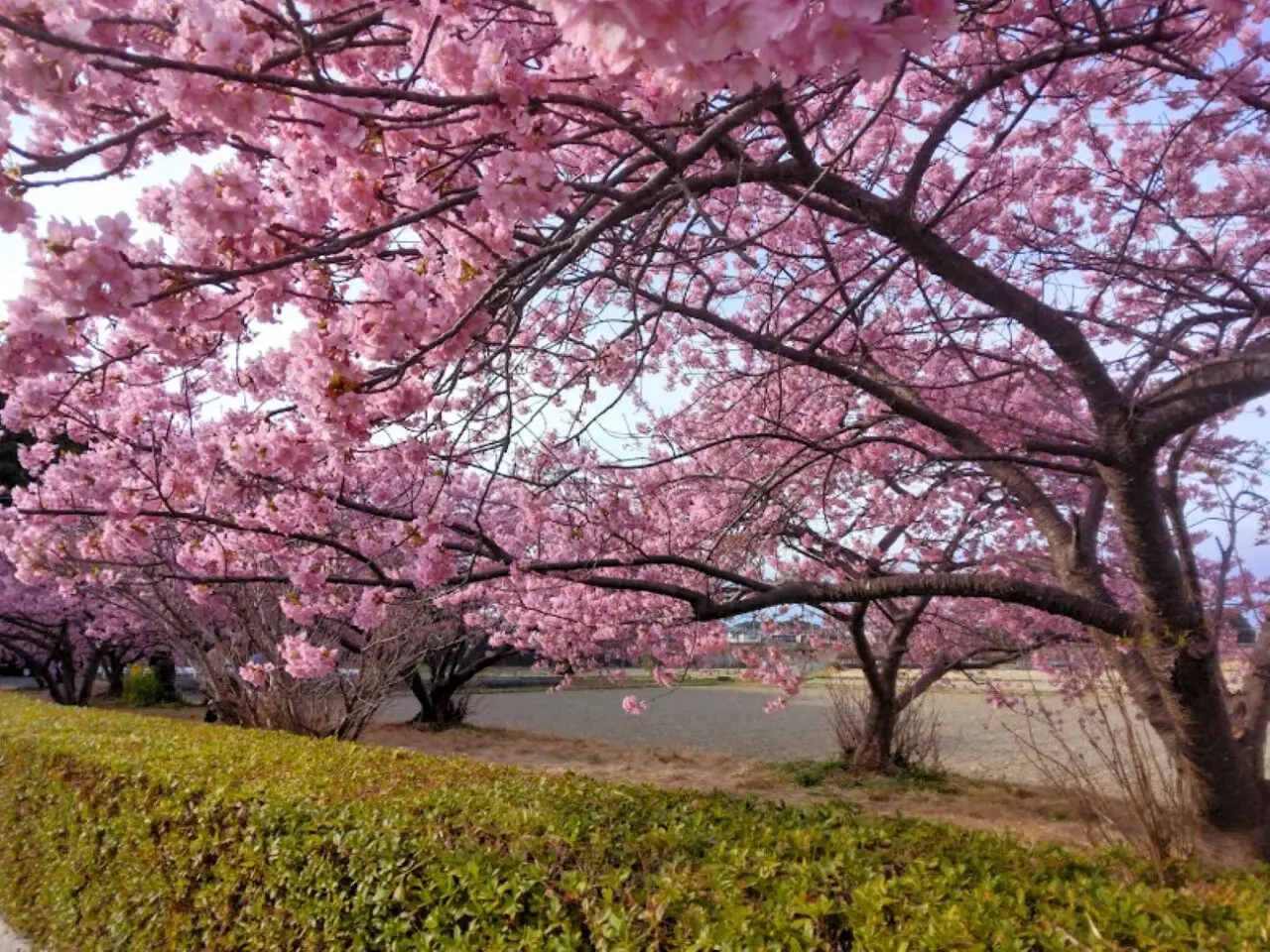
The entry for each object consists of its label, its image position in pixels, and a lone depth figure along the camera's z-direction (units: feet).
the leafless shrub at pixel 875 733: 30.48
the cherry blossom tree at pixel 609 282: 7.61
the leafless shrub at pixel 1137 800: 12.27
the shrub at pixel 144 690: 63.72
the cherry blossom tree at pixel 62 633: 51.93
